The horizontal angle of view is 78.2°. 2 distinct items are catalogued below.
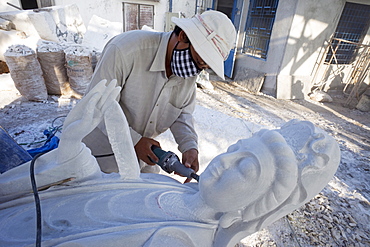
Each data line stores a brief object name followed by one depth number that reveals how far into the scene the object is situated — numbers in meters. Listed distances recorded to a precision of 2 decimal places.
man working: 1.48
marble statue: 0.81
